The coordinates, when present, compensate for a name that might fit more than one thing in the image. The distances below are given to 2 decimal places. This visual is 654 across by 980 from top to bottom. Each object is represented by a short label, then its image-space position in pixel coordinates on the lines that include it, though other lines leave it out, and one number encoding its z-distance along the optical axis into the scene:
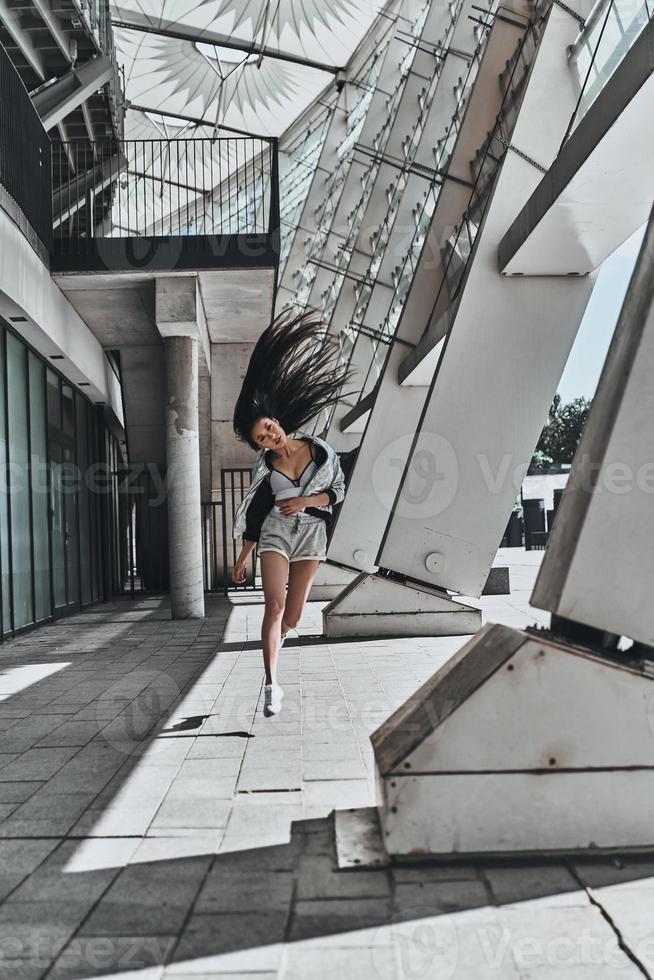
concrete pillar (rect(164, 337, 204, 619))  12.79
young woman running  5.35
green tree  58.69
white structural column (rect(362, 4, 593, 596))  7.79
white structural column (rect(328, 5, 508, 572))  9.94
